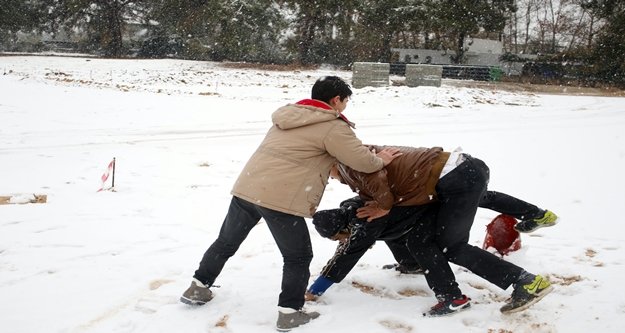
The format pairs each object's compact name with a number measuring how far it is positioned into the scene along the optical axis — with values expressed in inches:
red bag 173.2
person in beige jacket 126.1
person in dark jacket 142.1
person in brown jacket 134.1
